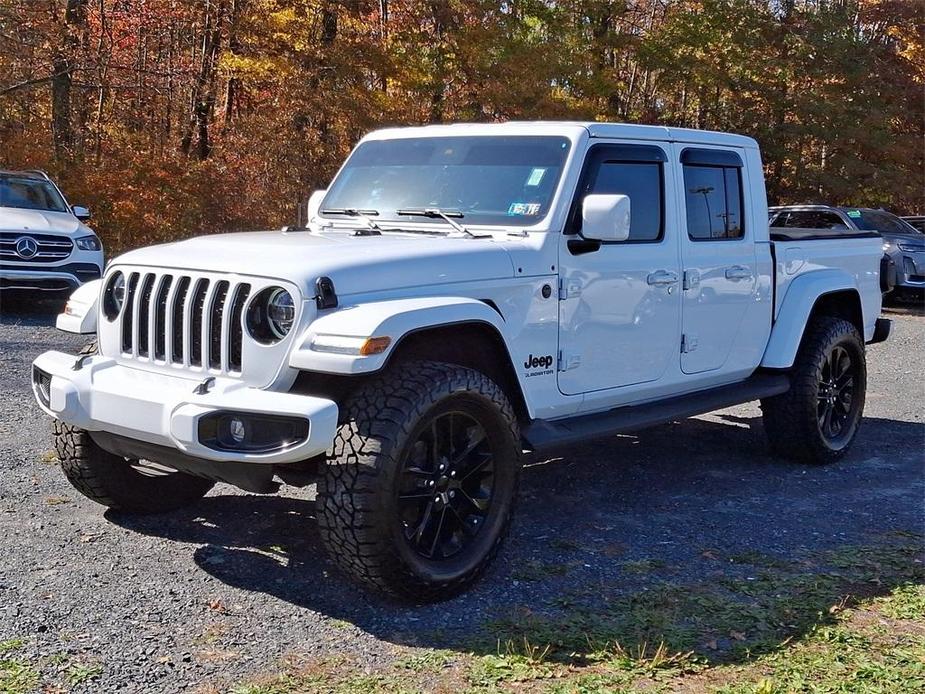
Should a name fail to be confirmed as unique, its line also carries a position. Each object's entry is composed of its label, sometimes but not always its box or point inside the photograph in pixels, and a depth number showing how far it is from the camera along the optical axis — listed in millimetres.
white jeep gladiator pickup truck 3939
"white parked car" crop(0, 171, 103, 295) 11812
